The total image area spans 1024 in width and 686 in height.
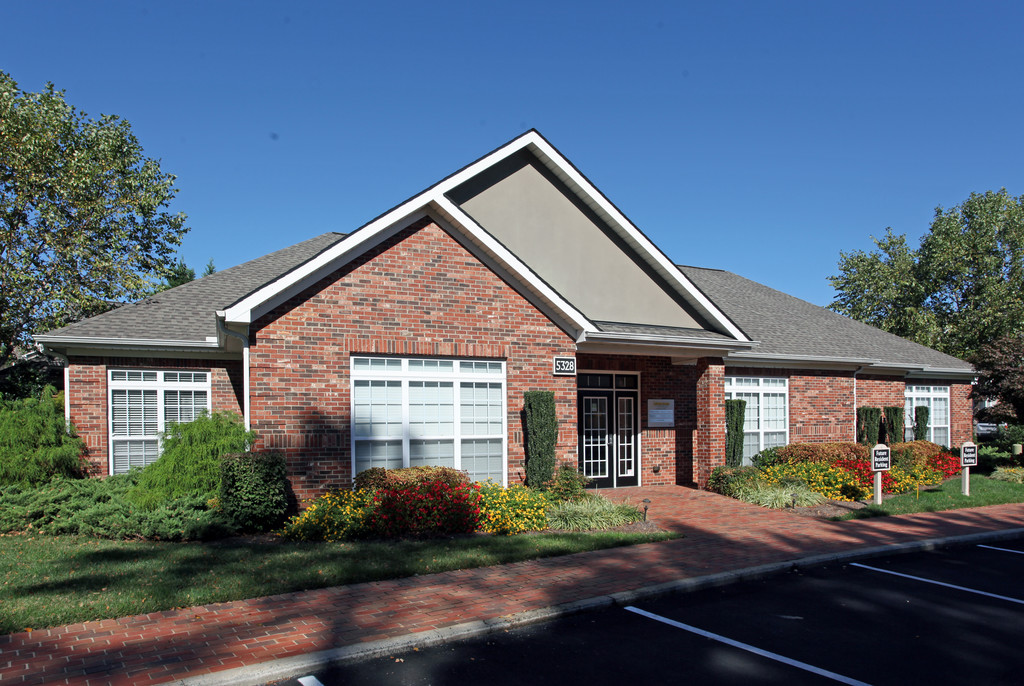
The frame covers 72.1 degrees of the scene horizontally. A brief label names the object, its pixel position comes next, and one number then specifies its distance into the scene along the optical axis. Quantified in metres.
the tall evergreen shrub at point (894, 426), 20.37
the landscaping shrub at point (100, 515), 10.22
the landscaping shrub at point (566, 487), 12.69
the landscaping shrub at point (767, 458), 17.64
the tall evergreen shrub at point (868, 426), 19.80
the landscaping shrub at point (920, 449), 17.81
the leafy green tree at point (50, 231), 18.00
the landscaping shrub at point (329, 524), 10.23
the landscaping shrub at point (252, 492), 10.43
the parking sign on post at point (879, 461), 13.85
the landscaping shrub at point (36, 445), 12.22
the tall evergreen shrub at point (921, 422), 22.05
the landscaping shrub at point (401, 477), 11.27
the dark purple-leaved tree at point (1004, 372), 19.44
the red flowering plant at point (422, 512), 10.38
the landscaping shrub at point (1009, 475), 18.38
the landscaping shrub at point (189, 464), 11.31
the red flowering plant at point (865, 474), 15.45
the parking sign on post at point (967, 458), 15.82
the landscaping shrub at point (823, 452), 16.69
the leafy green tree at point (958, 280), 38.94
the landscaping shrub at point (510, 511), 11.05
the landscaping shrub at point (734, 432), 16.77
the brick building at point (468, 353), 11.54
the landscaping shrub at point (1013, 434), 20.12
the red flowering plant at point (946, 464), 19.03
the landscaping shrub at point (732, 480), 15.30
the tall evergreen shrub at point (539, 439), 12.95
